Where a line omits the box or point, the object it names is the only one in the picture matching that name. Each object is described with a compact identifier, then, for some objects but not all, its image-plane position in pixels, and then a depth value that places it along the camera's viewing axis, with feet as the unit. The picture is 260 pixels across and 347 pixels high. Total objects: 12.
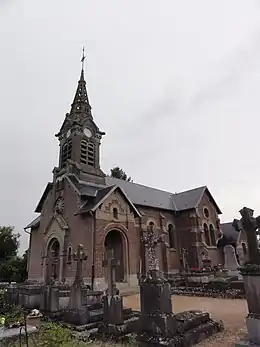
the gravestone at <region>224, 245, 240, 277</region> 73.17
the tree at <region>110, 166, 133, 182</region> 171.57
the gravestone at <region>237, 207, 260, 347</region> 16.48
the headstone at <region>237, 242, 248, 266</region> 81.92
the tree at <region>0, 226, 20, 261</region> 122.72
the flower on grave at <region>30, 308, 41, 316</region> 26.08
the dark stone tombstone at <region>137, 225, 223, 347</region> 20.63
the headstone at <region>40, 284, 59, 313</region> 33.45
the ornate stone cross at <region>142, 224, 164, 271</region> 25.16
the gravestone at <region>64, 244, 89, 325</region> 28.15
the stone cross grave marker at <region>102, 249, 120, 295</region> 26.12
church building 65.98
